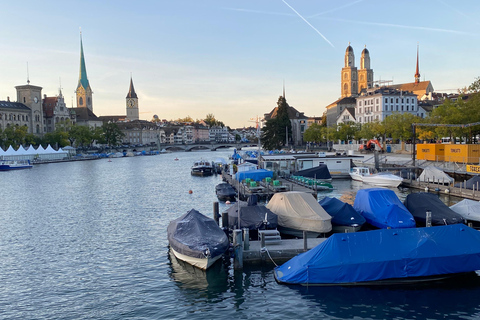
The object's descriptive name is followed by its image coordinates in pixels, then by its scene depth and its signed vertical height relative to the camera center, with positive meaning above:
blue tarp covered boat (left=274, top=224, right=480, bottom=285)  19.98 -5.60
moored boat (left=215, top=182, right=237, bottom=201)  48.91 -5.69
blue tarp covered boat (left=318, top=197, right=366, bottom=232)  27.92 -5.12
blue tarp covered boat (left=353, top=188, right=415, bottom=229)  27.77 -4.77
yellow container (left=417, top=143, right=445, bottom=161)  64.61 -2.32
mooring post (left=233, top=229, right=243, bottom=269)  22.97 -5.79
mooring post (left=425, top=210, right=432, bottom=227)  26.38 -5.02
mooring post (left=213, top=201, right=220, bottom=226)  31.39 -4.99
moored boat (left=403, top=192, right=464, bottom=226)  28.03 -4.90
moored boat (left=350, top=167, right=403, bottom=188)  53.75 -5.09
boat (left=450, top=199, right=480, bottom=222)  29.25 -5.12
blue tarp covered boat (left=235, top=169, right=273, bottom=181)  54.50 -4.08
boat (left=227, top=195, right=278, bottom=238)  26.86 -4.77
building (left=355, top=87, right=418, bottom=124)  125.50 +10.49
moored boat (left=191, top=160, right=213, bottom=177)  80.25 -4.84
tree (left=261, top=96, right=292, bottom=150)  140.50 +4.66
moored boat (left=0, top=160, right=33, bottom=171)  103.88 -3.77
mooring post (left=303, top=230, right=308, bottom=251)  23.41 -5.51
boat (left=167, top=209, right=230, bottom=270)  22.42 -5.22
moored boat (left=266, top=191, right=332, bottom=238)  26.80 -4.75
